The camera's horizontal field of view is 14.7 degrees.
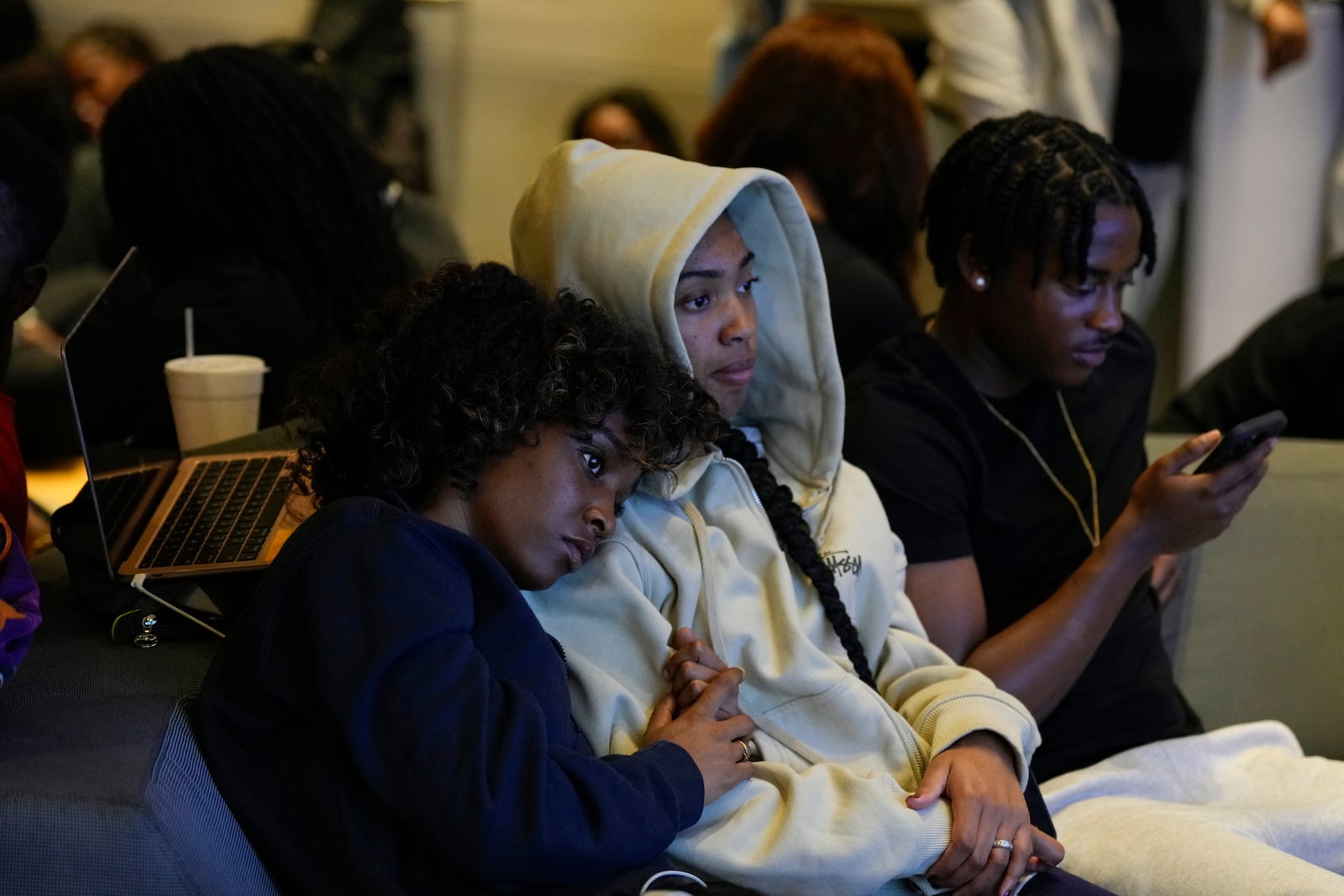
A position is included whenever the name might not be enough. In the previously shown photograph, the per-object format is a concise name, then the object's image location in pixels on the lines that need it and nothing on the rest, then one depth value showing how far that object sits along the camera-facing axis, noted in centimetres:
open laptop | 487
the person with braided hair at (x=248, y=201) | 546
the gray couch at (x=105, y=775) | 465
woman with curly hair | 464
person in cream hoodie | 480
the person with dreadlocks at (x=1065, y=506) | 505
